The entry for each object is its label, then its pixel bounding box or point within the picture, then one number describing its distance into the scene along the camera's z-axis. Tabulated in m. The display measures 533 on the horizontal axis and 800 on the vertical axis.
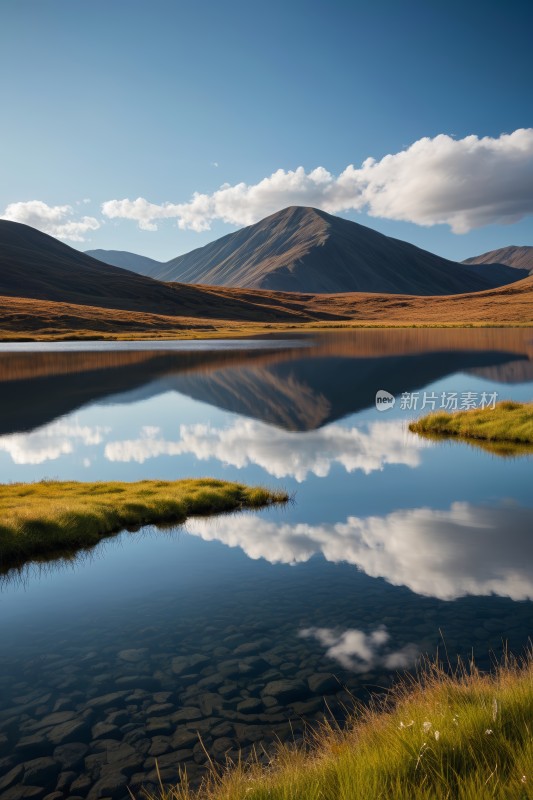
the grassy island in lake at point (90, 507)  19.31
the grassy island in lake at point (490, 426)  36.56
